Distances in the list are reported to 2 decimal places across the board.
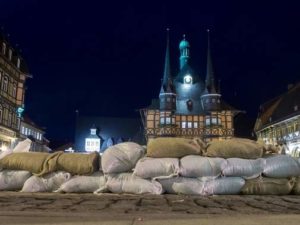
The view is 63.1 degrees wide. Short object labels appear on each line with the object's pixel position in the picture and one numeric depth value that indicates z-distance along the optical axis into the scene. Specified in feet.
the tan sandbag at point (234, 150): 12.83
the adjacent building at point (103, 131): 112.03
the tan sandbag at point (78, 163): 12.45
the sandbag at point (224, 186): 11.85
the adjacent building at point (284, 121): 74.37
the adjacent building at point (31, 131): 92.12
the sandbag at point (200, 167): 11.92
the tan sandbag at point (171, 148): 12.71
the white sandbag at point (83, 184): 12.21
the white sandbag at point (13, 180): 12.85
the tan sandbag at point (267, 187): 12.04
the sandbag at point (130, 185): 11.73
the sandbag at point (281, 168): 12.43
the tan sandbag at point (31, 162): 12.61
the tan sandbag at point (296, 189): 12.43
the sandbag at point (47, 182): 12.39
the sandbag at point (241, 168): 12.13
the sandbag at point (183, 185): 11.77
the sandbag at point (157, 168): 11.91
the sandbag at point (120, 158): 12.26
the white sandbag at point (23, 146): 15.04
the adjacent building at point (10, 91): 61.72
